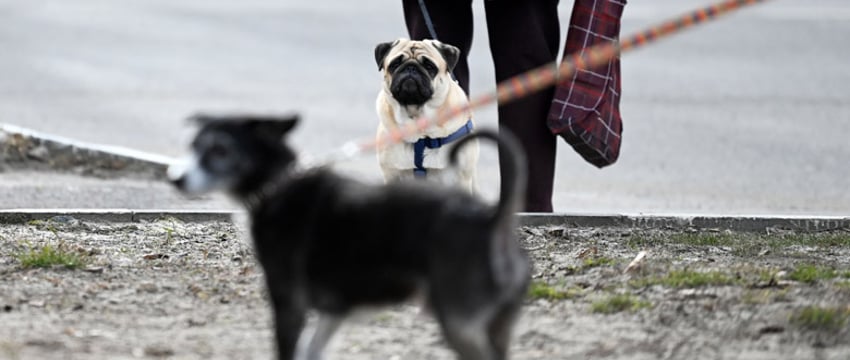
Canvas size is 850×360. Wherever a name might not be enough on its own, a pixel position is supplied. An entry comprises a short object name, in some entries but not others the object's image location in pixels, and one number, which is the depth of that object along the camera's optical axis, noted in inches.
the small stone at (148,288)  474.6
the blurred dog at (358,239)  297.6
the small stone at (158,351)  388.8
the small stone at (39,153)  773.3
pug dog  587.8
